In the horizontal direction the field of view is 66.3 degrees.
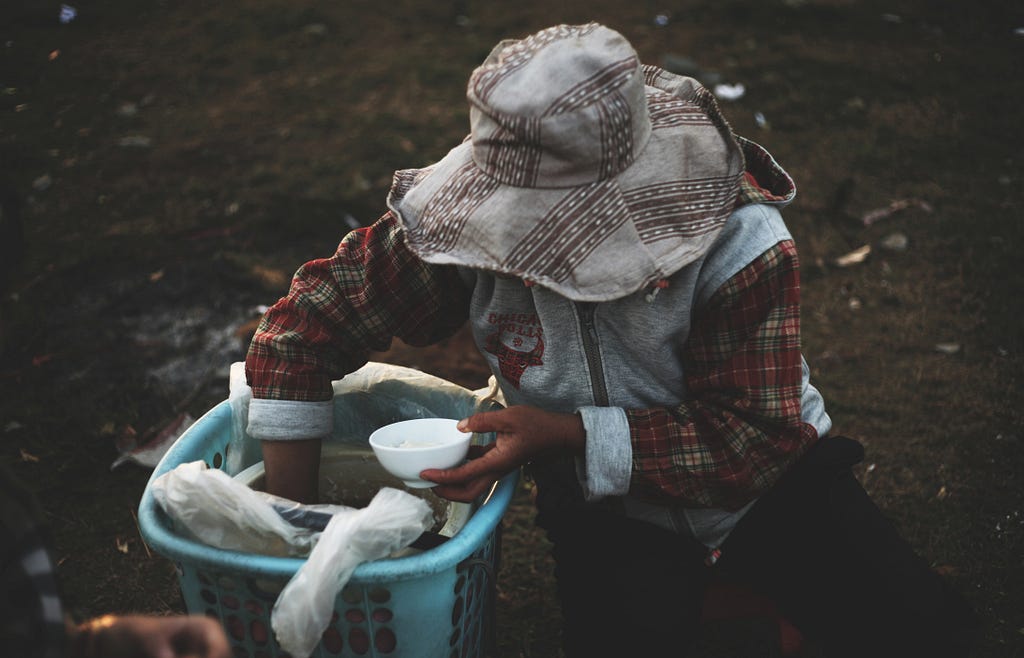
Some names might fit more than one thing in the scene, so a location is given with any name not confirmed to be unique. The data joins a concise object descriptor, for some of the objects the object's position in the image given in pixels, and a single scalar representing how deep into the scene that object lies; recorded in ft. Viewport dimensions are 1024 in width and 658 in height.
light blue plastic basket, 3.96
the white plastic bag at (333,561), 3.78
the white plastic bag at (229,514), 4.22
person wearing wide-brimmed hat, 3.75
